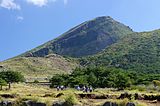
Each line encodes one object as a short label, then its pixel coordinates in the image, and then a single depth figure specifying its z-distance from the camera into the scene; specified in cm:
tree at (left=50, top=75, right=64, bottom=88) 12071
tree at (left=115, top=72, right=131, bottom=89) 9406
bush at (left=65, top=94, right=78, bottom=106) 4016
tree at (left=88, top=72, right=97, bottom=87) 10425
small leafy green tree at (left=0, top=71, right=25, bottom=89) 13525
